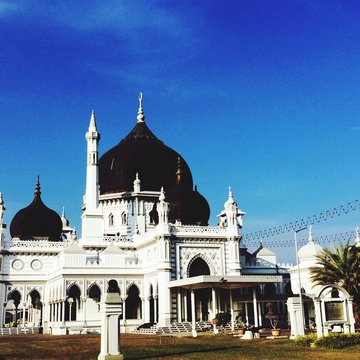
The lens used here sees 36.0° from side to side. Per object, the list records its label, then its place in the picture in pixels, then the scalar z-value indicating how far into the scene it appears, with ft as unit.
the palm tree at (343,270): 126.93
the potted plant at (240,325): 131.85
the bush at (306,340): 90.02
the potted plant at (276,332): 118.01
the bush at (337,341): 86.07
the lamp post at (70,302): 168.45
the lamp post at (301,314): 108.83
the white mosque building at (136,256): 168.96
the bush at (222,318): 152.66
